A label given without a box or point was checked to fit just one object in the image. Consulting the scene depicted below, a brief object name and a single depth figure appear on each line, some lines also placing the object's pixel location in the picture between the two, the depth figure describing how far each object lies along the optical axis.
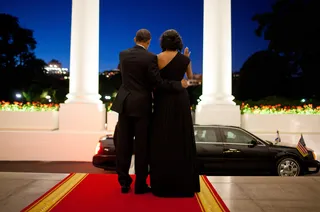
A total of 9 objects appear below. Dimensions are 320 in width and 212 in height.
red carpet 4.63
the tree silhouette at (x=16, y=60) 46.00
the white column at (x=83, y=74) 13.69
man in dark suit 5.18
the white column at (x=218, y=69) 13.75
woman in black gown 5.23
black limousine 10.03
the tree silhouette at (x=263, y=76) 32.97
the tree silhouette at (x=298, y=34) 31.17
